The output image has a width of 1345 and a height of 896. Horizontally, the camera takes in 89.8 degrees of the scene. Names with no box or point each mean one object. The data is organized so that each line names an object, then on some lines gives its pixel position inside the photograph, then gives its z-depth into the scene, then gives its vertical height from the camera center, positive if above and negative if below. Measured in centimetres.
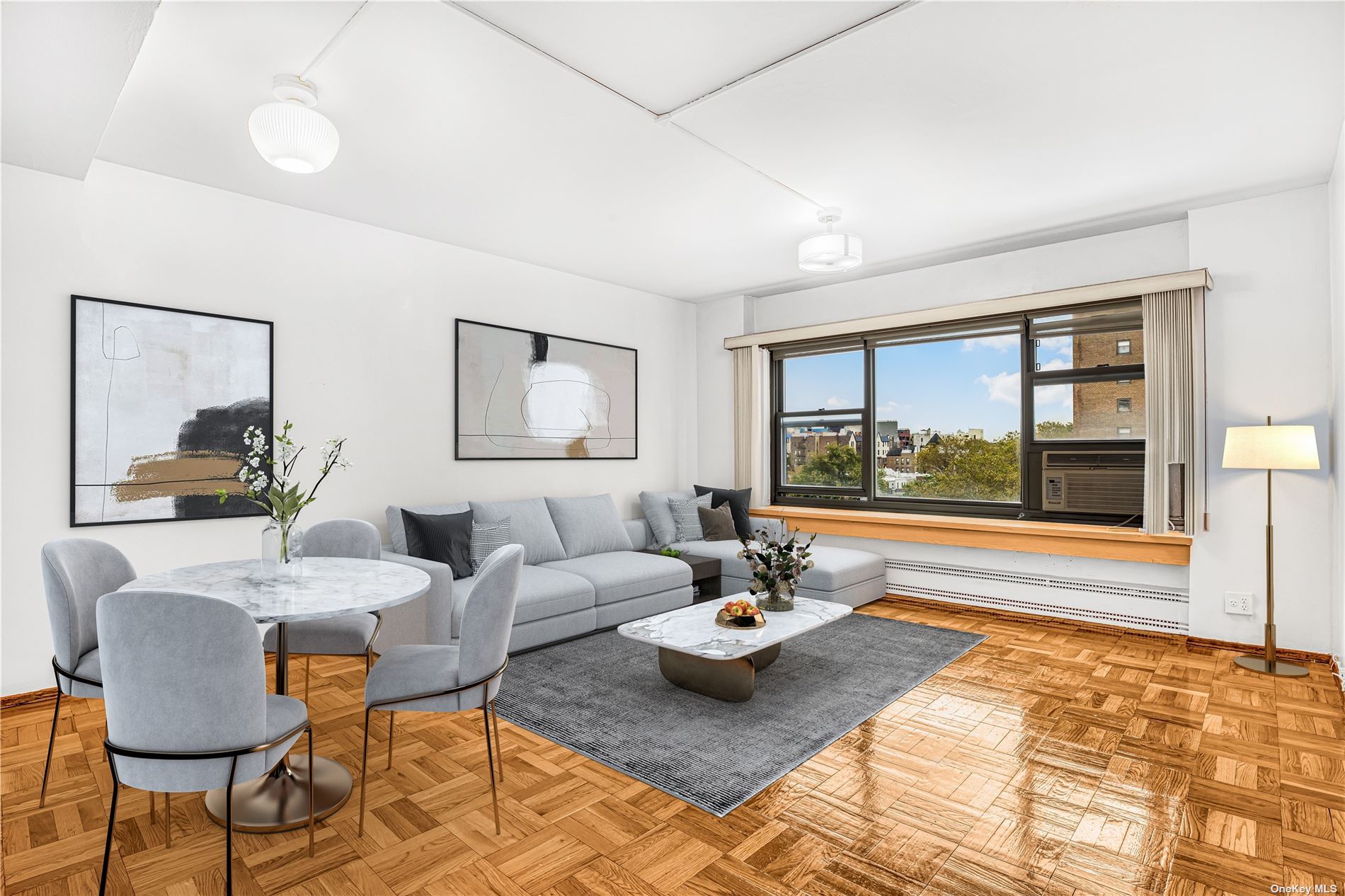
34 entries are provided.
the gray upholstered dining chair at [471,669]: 222 -74
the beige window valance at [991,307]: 427 +107
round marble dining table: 208 -47
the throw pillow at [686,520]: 595 -61
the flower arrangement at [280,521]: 247 -26
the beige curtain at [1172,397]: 425 +34
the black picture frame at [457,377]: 498 +56
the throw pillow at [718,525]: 590 -65
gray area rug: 267 -125
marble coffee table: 318 -92
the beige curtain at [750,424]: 641 +26
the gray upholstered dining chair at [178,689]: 166 -60
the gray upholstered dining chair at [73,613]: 224 -54
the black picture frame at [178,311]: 337 +29
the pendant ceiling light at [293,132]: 256 +123
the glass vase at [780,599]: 377 -83
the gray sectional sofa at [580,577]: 370 -85
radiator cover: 452 -107
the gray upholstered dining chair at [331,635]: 290 -79
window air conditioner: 470 -23
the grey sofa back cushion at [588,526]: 522 -59
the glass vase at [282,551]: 247 -37
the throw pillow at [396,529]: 429 -49
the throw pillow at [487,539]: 440 -58
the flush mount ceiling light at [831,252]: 414 +124
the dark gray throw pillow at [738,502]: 608 -47
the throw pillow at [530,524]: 469 -54
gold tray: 344 -87
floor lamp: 370 -3
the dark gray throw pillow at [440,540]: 418 -55
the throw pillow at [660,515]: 589 -56
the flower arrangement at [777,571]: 373 -67
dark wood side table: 527 -98
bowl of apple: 344 -85
